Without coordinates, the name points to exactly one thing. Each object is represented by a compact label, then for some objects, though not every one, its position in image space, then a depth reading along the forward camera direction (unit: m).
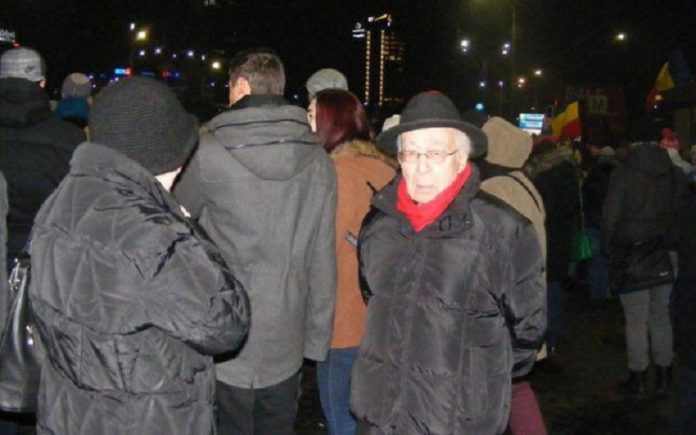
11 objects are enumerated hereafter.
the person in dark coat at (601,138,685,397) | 6.43
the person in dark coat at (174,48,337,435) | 3.39
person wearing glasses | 2.98
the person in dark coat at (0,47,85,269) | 4.54
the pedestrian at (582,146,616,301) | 10.20
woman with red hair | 4.00
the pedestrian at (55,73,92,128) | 6.25
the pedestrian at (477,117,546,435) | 4.23
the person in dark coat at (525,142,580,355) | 7.25
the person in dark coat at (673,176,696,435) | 4.27
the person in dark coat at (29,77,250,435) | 2.34
